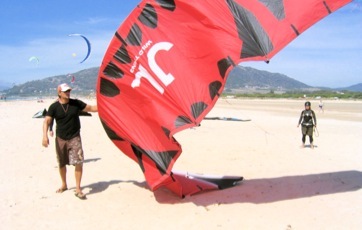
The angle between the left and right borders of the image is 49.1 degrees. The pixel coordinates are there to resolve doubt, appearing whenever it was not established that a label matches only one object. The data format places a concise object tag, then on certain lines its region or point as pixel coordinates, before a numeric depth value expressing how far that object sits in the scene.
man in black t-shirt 6.73
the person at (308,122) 12.58
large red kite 5.35
